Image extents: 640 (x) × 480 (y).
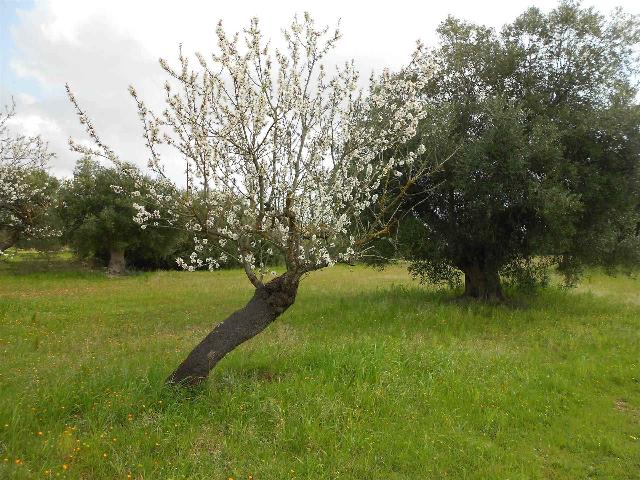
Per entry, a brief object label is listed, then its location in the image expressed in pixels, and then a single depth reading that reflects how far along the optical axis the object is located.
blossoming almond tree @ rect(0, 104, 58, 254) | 19.62
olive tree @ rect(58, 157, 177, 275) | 28.62
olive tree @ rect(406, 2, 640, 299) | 13.58
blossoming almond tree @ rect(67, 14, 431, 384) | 7.07
